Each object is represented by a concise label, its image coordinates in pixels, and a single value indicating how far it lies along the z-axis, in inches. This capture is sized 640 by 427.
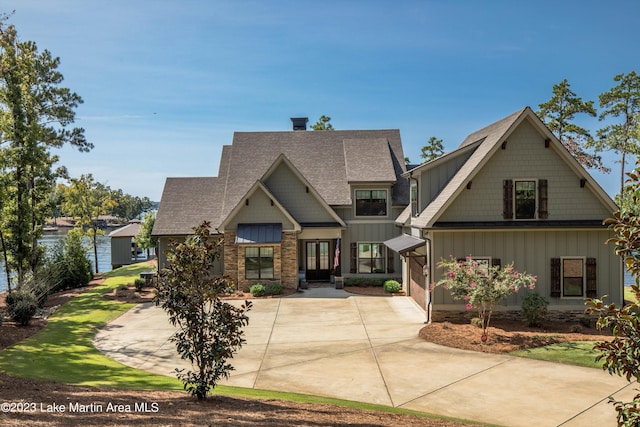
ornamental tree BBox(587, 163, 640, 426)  202.2
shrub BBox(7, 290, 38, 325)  687.7
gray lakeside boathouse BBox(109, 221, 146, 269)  1728.6
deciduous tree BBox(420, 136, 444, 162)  2156.7
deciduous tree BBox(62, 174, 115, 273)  1674.5
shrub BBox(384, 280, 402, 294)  1000.9
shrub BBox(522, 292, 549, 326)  685.9
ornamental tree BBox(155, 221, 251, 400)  357.7
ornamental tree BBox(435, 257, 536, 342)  617.3
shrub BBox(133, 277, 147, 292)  1031.6
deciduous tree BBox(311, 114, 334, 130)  2311.1
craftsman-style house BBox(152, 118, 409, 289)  1042.1
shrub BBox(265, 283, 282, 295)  997.8
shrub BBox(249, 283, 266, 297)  987.3
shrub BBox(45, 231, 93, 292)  1114.1
